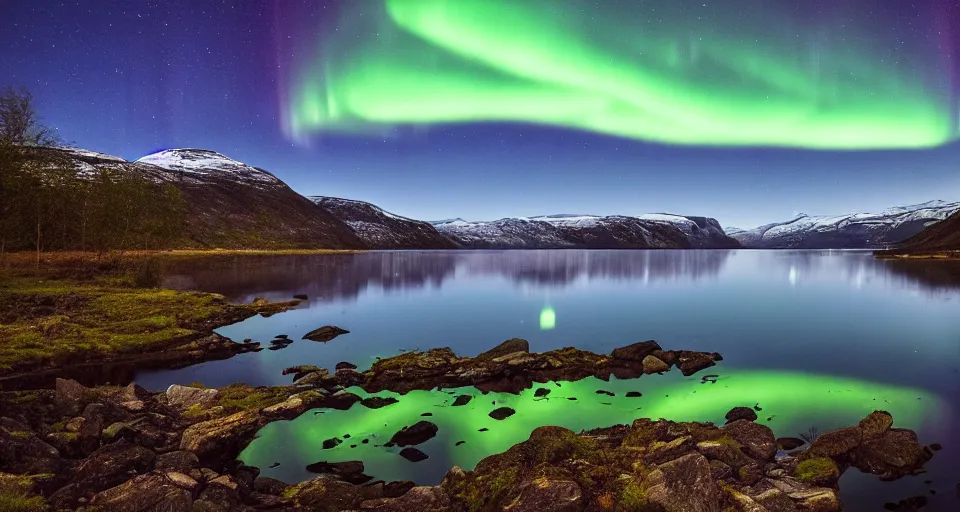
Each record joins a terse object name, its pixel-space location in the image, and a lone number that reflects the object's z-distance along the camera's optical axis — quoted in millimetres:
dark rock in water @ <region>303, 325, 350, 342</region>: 41031
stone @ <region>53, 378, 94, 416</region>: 18234
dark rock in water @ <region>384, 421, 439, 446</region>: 19039
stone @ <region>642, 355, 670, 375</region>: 30328
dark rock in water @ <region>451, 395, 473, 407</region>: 23789
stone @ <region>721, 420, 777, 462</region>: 16359
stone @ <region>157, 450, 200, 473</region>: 13938
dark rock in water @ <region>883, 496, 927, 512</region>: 14398
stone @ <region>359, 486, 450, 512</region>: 12914
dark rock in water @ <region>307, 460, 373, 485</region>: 15867
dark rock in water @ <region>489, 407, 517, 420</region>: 21969
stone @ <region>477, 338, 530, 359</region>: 32406
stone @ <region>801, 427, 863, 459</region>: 16484
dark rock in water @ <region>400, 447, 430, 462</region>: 17572
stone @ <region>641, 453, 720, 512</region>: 12109
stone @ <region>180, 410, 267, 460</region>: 17094
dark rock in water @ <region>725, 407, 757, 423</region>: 21234
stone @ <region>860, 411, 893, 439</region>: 17656
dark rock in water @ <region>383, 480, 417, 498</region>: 14598
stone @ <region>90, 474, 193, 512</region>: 11828
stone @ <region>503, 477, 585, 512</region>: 12242
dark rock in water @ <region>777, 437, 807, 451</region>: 18047
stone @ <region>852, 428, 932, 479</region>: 16359
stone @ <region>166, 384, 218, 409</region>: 21359
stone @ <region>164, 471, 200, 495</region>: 12727
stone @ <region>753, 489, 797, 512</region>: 12602
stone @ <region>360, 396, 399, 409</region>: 23336
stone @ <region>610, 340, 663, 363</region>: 32562
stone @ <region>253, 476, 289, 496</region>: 14391
